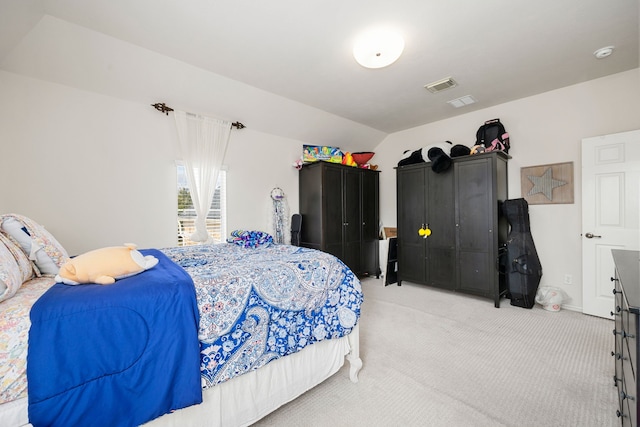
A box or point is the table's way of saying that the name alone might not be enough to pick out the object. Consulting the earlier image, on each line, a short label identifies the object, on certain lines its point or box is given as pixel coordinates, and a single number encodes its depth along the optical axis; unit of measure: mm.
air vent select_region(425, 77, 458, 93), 3053
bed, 947
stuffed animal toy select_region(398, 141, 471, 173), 3652
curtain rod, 2951
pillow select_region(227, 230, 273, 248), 2735
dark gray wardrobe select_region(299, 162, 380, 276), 4043
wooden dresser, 949
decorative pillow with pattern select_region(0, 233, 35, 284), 1271
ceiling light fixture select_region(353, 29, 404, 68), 2195
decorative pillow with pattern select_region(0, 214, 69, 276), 1422
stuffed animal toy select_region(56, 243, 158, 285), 1209
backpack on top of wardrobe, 3555
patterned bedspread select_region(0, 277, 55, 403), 891
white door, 2746
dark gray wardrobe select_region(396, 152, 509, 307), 3379
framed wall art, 3244
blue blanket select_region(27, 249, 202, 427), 941
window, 3244
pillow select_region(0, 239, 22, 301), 1033
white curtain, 3141
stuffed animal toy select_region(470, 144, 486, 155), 3496
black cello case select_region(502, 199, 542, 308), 3240
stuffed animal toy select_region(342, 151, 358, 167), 4449
